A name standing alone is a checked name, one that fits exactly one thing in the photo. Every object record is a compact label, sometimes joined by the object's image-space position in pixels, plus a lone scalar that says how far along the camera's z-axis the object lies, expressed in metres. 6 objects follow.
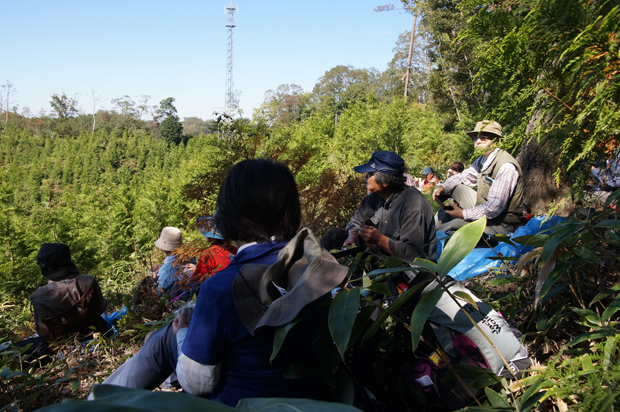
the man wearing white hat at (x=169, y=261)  3.65
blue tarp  3.36
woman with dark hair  1.24
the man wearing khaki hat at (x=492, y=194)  3.67
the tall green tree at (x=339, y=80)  69.00
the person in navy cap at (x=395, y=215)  2.82
